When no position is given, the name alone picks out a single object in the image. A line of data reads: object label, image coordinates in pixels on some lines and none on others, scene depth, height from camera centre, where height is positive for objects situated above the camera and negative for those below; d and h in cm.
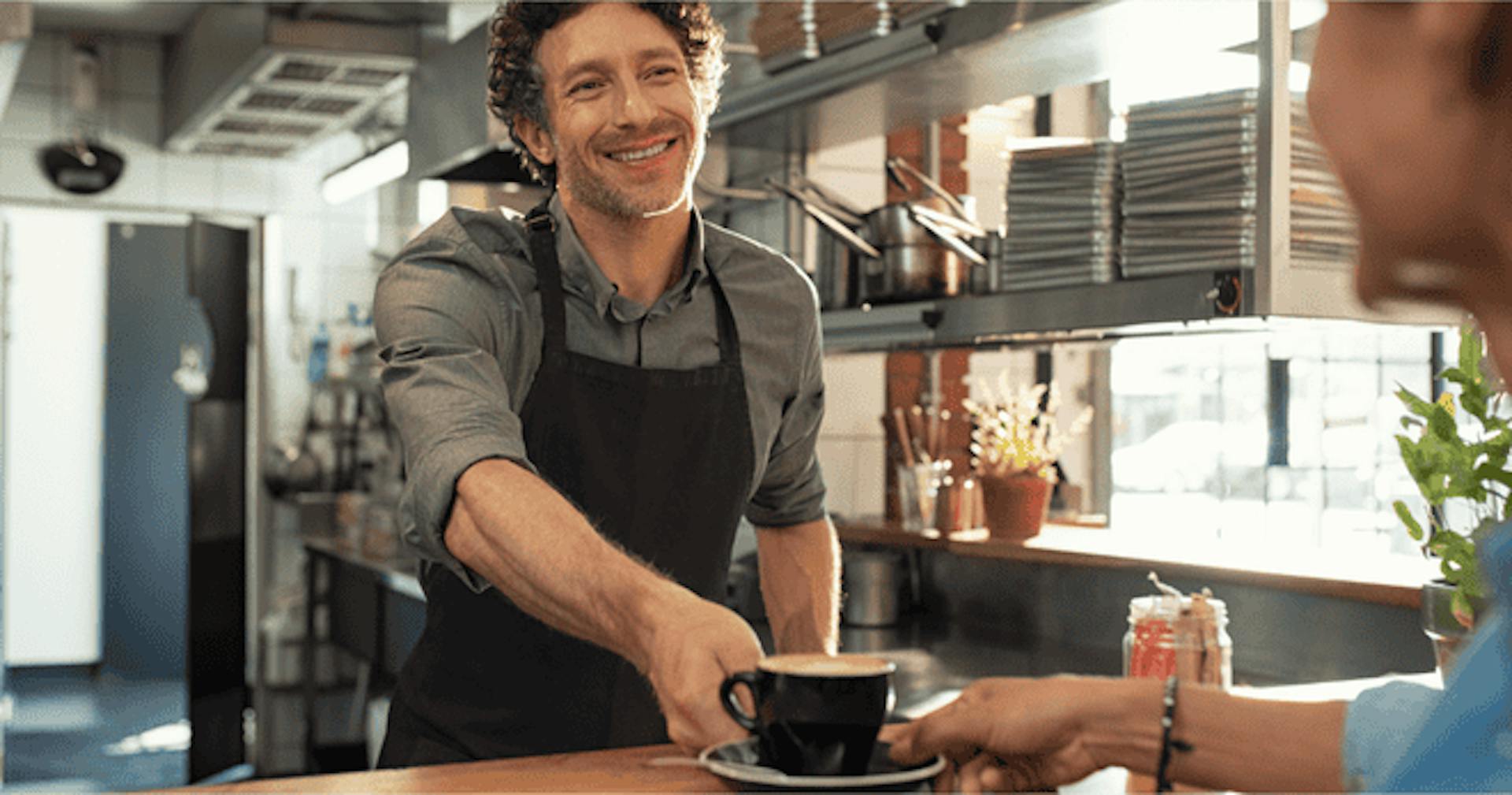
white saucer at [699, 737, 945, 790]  108 -25
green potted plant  173 -6
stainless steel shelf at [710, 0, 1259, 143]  259 +65
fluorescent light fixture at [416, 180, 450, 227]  485 +67
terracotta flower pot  349 -19
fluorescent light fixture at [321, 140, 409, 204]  671 +108
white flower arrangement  354 -6
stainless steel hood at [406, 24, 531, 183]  423 +82
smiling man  184 +6
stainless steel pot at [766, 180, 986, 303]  315 +33
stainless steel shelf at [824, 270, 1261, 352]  247 +17
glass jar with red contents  160 -23
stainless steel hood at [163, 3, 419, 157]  560 +130
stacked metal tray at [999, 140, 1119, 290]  267 +34
